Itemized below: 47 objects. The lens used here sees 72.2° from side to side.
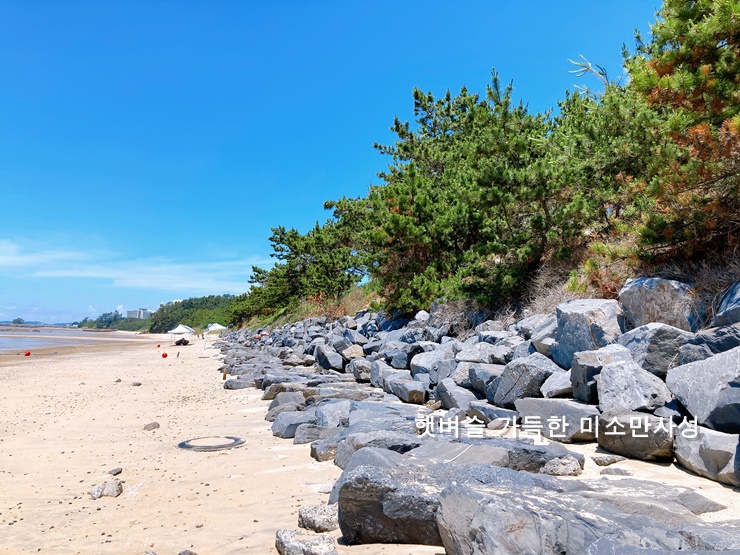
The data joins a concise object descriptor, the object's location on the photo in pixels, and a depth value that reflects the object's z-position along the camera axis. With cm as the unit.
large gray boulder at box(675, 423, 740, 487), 363
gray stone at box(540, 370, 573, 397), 567
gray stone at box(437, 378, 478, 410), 680
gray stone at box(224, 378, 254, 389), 1270
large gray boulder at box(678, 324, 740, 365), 472
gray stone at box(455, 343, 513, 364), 759
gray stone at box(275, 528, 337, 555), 295
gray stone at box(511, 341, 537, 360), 729
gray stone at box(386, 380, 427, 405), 808
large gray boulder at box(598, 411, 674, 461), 422
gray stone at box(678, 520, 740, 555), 234
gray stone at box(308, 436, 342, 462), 544
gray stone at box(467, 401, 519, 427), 576
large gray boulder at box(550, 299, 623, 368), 622
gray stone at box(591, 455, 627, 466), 431
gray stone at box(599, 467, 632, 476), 402
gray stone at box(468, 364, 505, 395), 681
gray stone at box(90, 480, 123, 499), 461
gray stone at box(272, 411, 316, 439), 681
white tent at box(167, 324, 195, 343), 4452
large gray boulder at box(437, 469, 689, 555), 225
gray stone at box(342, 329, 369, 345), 1441
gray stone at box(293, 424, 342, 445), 633
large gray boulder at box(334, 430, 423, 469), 457
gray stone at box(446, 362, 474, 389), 740
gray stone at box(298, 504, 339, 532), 346
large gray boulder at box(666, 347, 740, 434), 392
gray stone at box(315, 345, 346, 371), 1304
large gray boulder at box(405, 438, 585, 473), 390
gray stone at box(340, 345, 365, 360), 1320
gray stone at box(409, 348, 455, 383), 889
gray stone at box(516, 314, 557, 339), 770
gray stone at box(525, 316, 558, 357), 684
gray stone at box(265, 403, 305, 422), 816
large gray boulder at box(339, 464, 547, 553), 302
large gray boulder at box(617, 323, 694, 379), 514
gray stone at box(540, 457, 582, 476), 407
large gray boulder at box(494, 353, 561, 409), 609
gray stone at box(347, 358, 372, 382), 1123
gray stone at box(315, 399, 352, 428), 665
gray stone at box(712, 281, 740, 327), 506
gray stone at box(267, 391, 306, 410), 880
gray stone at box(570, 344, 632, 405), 522
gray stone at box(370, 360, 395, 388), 1006
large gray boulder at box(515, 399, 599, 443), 494
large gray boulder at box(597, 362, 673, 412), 463
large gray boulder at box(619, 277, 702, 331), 599
